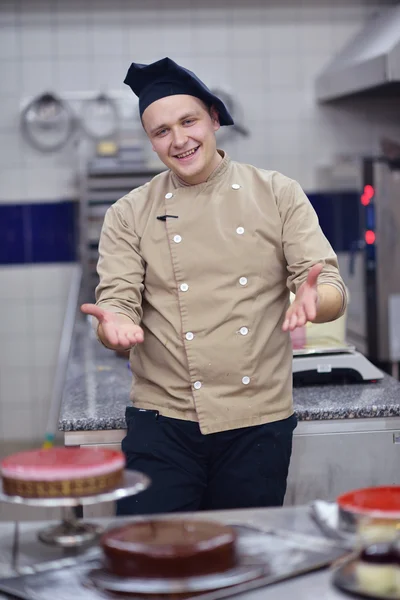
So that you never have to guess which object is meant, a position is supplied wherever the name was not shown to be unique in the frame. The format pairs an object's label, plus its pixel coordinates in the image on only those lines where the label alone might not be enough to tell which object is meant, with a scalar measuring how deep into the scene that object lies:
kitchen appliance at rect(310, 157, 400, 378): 6.97
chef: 3.46
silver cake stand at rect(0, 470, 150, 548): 2.51
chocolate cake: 2.44
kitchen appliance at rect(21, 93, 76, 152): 8.07
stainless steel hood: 6.45
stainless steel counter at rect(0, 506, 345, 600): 2.45
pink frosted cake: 2.53
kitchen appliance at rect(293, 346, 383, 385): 4.39
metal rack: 7.46
